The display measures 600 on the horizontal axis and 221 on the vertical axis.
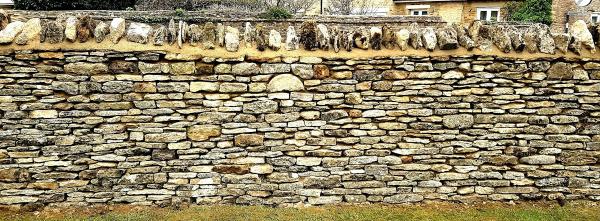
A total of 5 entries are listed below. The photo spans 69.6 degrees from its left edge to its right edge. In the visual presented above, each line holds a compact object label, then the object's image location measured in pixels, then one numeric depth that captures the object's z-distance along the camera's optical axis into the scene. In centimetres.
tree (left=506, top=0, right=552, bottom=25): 1818
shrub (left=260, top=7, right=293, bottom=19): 1217
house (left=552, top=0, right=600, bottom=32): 1850
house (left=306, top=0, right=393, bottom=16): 1970
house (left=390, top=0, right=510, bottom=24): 1952
